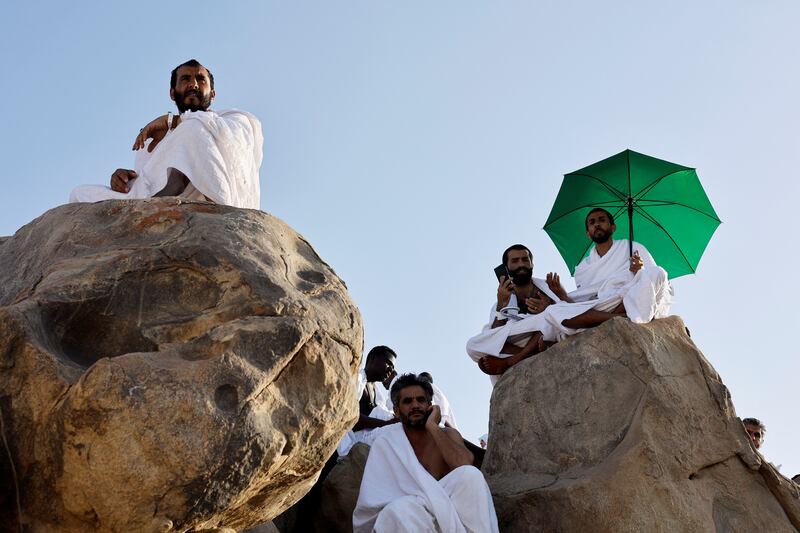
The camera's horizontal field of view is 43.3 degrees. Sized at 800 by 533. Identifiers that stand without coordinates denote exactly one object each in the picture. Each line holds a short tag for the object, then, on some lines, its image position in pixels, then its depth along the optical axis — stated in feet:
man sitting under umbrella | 27.27
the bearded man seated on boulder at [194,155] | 21.34
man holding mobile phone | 28.35
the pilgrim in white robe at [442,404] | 32.97
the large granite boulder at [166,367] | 14.53
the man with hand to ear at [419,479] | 22.17
